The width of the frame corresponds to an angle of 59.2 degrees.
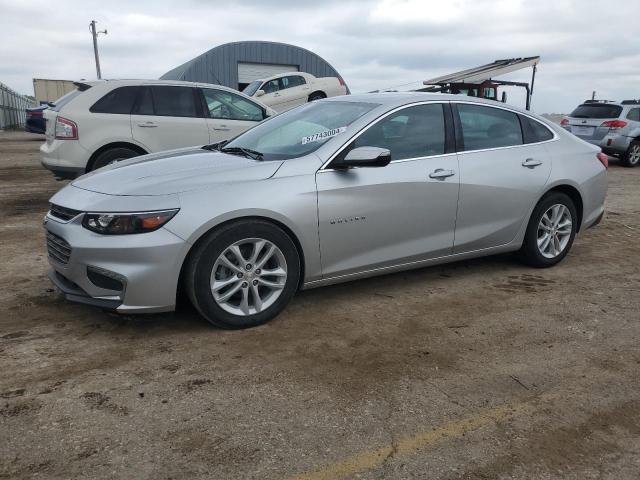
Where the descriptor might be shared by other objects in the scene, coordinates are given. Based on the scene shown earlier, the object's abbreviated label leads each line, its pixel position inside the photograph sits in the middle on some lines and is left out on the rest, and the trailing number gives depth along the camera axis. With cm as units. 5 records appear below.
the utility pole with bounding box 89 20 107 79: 4161
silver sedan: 337
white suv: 703
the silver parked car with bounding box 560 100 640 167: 1308
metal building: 2895
